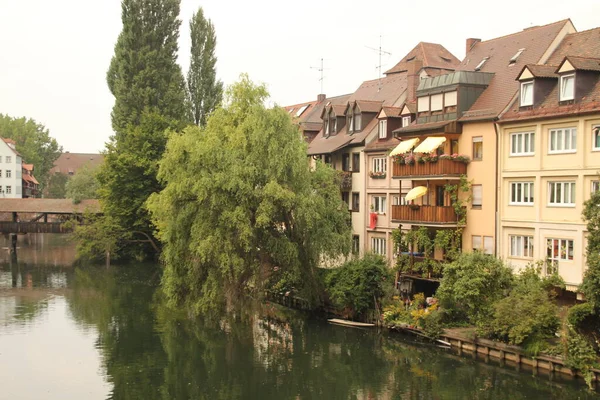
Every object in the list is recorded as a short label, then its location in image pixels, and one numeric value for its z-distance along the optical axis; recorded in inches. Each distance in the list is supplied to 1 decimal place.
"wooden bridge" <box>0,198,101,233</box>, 2918.3
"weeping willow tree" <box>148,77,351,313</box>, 1427.2
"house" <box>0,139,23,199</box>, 4618.6
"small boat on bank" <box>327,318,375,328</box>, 1483.8
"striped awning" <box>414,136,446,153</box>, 1508.4
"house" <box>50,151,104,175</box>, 6963.6
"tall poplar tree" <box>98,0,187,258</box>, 2514.8
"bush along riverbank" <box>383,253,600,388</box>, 1078.4
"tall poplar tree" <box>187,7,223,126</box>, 2684.5
